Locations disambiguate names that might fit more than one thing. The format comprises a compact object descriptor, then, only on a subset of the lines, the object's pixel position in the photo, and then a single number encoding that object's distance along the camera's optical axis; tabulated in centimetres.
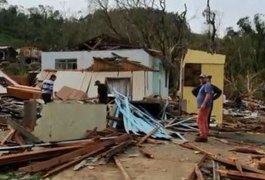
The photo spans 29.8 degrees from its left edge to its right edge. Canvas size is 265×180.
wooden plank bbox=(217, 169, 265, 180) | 827
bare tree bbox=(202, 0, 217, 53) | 5531
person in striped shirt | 1948
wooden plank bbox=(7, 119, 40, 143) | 1180
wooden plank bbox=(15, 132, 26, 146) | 1125
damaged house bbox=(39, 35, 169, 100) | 3138
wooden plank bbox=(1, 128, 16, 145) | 1151
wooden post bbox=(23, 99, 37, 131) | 1381
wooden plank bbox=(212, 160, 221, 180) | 851
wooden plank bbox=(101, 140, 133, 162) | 996
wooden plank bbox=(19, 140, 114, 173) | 893
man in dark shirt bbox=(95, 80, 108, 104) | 1734
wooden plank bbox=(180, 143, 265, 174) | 889
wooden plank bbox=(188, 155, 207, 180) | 843
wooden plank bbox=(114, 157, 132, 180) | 839
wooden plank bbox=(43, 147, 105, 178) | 877
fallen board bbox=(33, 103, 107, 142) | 1223
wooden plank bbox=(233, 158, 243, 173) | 884
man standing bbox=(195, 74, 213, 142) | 1298
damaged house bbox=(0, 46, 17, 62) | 6058
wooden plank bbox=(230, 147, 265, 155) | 1154
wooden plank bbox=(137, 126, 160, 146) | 1227
